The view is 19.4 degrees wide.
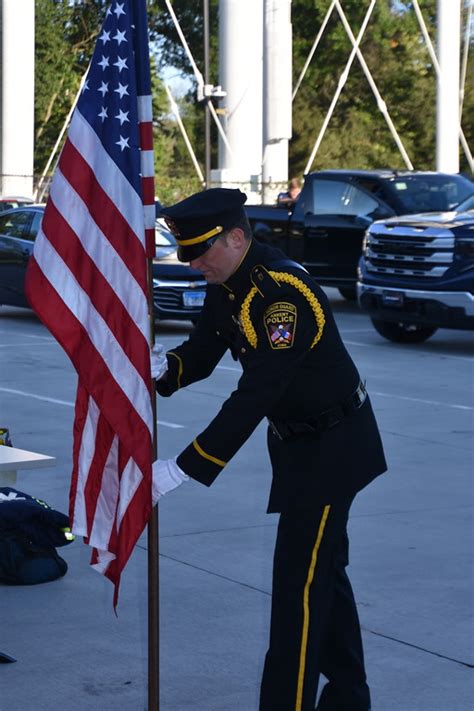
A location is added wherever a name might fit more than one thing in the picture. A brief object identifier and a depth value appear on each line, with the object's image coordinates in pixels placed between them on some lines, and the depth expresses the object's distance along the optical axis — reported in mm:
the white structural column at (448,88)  34156
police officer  3826
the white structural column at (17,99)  41375
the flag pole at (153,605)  3943
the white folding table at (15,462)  4652
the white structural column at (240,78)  37812
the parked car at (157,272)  16250
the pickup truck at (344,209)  18047
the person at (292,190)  24547
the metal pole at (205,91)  34281
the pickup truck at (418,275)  14242
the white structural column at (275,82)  30656
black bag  5988
